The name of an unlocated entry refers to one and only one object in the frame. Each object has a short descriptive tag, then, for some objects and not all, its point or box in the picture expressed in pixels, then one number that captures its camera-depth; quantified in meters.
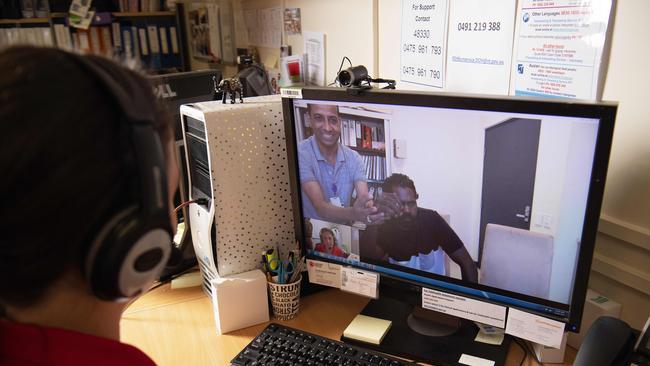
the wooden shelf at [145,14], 3.33
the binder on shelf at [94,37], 3.27
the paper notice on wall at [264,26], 2.06
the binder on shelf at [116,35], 3.31
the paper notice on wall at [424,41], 1.24
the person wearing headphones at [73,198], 0.44
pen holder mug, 1.06
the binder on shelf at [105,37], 3.30
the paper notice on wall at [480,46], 1.07
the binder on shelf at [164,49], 3.48
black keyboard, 0.88
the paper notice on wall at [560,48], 0.89
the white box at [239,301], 1.03
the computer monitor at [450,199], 0.74
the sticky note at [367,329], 0.97
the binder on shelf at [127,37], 3.37
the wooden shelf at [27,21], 3.02
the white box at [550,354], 0.89
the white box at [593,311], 0.89
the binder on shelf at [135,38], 3.42
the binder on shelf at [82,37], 3.21
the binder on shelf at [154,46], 3.45
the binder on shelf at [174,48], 3.52
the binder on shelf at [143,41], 3.44
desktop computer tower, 1.03
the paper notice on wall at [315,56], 1.77
